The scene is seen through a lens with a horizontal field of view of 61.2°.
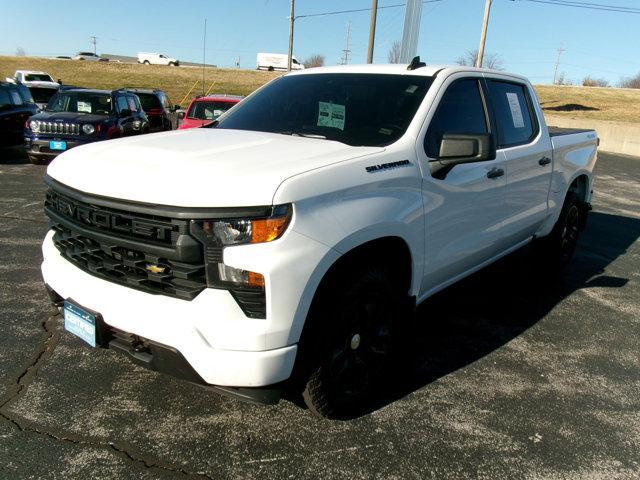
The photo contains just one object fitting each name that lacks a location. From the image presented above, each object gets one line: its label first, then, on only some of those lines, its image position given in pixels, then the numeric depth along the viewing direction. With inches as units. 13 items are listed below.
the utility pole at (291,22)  1408.3
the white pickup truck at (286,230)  90.0
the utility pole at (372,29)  834.6
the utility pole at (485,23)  1090.7
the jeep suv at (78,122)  417.1
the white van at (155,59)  2827.3
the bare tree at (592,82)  2963.1
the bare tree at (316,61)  3425.9
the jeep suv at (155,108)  605.4
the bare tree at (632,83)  3883.1
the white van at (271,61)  2706.7
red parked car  442.3
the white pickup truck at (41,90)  767.7
